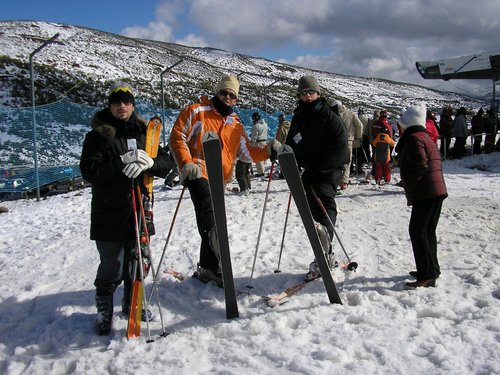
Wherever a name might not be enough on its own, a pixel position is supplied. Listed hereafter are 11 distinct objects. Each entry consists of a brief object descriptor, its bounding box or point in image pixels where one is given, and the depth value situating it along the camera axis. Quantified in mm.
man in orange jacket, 3912
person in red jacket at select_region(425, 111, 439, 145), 9176
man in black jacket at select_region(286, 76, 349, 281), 4109
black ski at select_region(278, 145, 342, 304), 3422
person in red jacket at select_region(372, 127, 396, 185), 9656
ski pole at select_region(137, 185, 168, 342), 3277
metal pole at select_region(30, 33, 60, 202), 8906
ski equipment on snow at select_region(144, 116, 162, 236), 3459
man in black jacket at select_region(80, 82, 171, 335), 3219
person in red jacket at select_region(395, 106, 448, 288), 3877
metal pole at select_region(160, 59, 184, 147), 11722
